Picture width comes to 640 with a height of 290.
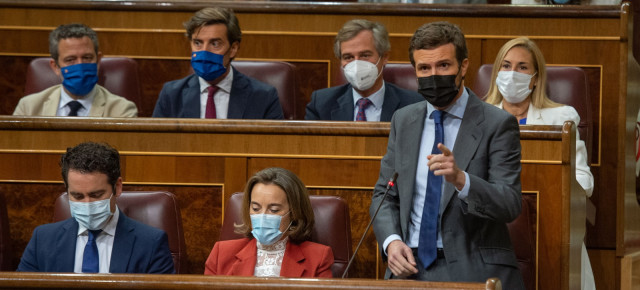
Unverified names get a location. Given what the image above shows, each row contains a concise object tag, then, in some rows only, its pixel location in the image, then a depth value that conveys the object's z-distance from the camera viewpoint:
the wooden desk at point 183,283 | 9.57
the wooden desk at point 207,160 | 10.68
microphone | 10.08
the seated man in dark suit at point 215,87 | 11.37
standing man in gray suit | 10.08
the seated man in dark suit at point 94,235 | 10.43
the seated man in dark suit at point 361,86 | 11.29
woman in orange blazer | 10.36
